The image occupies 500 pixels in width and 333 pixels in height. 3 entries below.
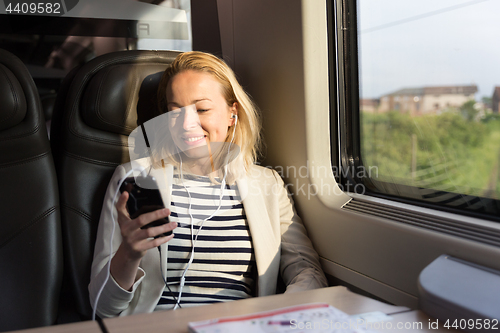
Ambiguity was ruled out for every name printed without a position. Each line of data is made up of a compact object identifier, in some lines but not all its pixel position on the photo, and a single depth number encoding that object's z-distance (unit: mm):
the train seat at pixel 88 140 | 1147
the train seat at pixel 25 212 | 1069
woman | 1100
